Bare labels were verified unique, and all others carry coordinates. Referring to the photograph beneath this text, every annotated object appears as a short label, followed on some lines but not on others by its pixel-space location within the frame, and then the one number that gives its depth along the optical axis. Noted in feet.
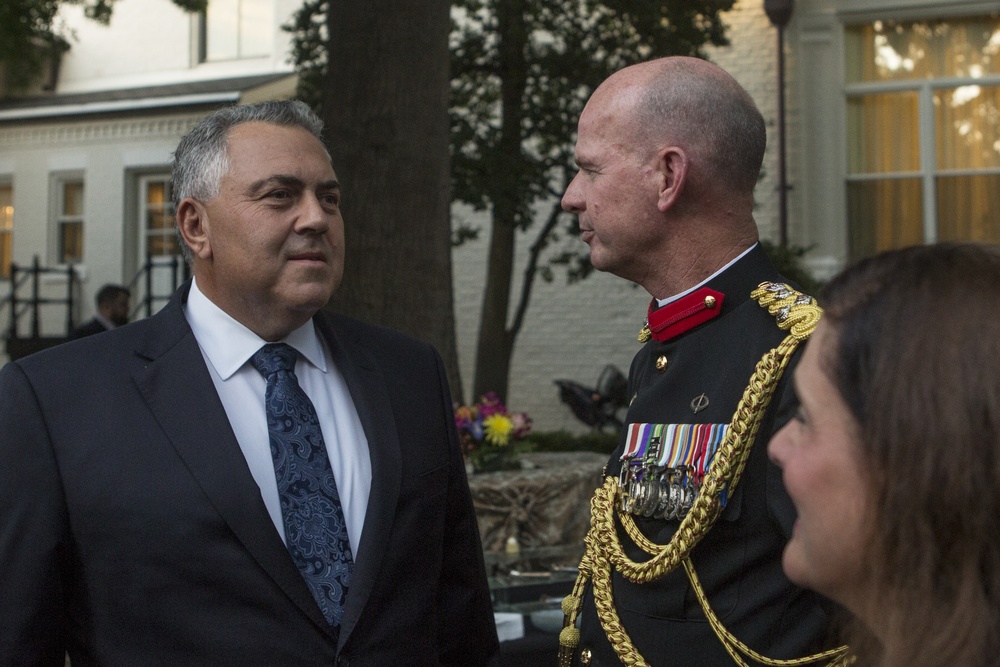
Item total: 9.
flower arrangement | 22.22
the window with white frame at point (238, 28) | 64.75
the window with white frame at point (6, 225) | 70.59
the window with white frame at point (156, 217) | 65.00
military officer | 6.96
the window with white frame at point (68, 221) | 67.87
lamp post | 42.70
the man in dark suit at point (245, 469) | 7.40
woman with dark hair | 4.06
